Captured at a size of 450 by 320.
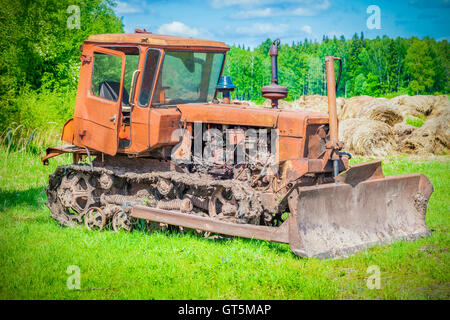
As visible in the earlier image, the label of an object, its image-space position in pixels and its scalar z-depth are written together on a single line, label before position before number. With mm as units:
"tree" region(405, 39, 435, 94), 65562
